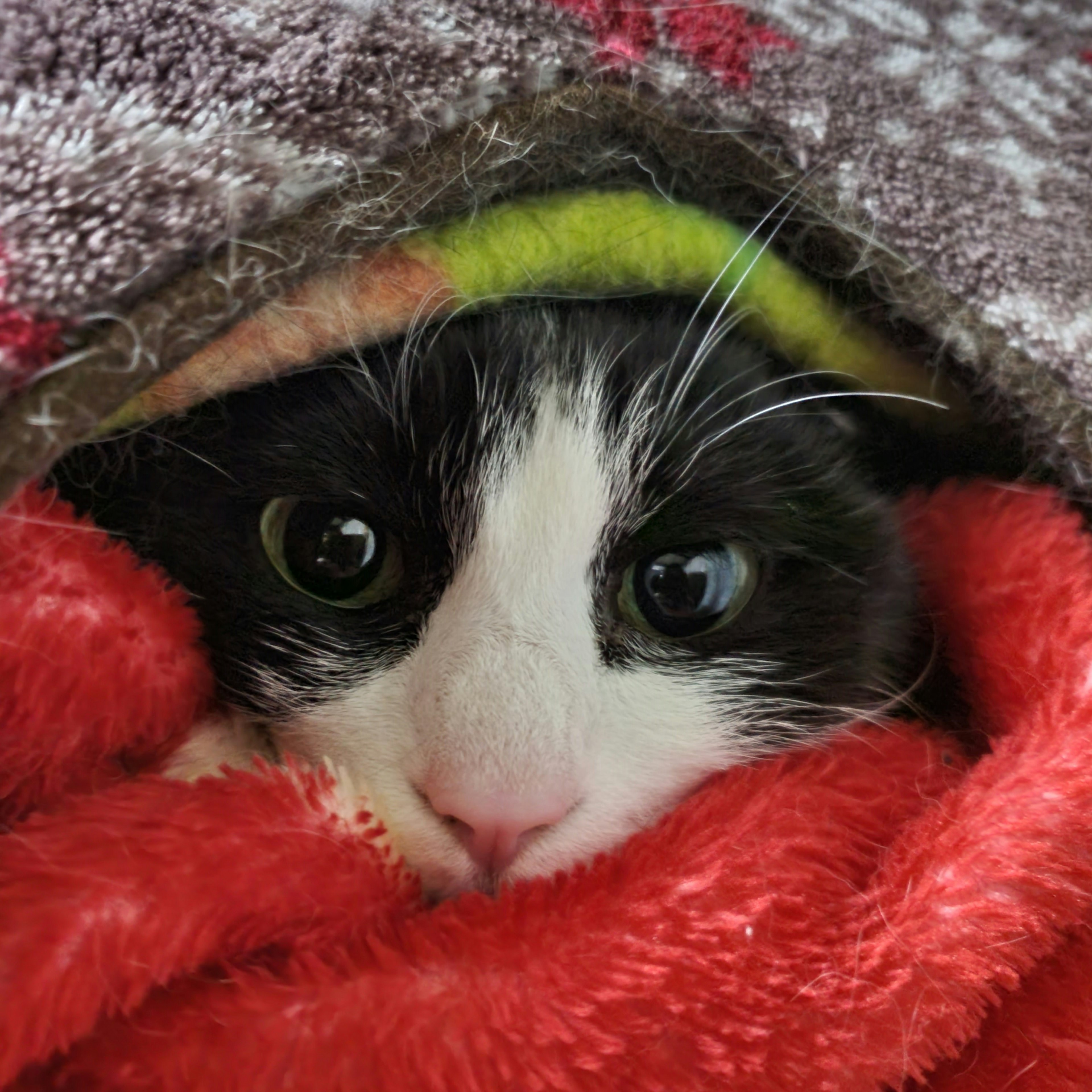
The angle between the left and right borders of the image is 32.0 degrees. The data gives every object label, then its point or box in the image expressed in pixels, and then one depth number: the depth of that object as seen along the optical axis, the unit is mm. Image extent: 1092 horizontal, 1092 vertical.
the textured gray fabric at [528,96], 188
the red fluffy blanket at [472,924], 181
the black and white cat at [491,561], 204
